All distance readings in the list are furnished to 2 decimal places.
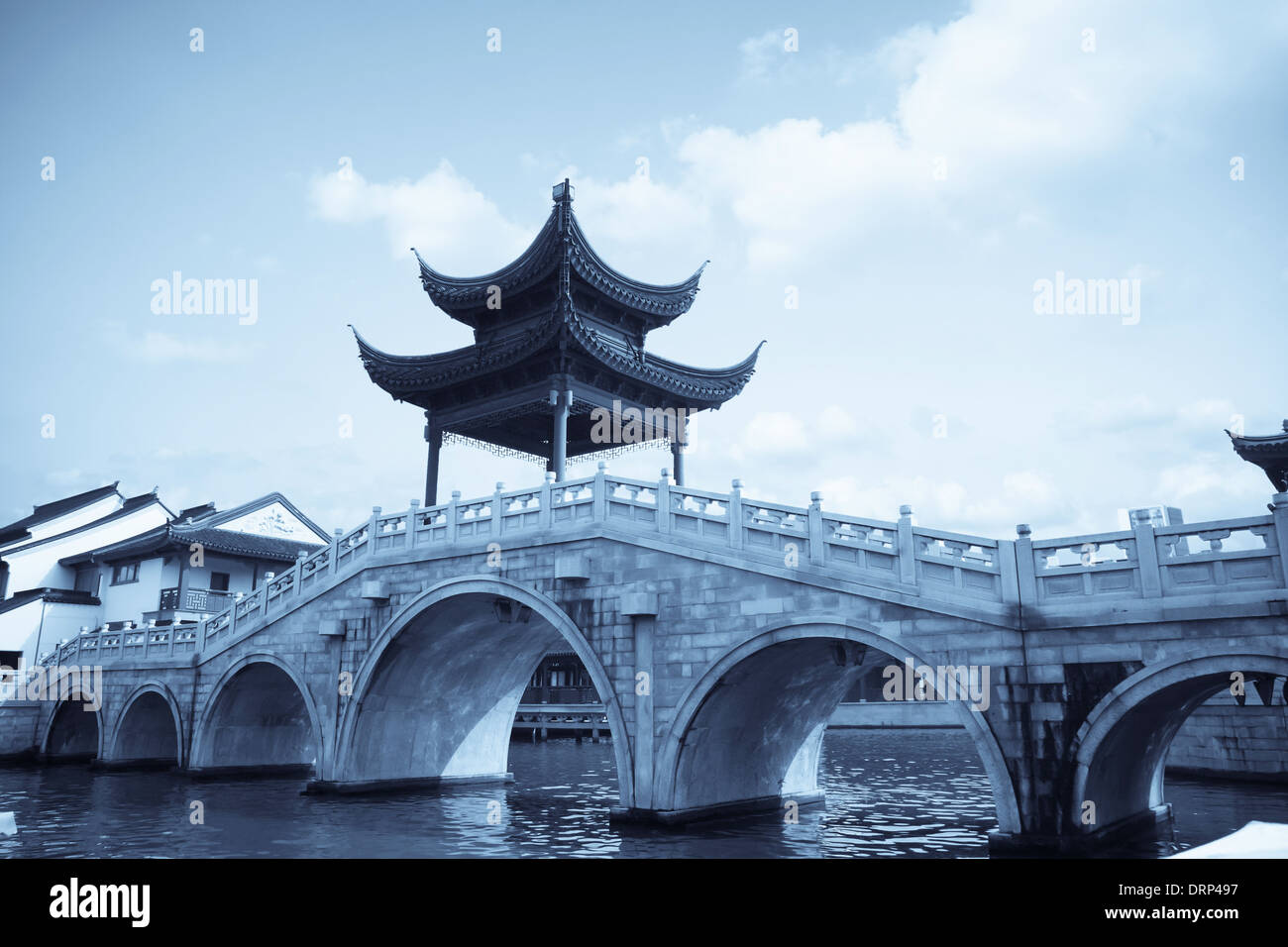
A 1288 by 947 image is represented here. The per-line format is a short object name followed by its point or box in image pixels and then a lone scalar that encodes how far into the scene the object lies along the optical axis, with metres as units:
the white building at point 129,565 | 32.12
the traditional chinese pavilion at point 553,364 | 19.36
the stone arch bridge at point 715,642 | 10.84
